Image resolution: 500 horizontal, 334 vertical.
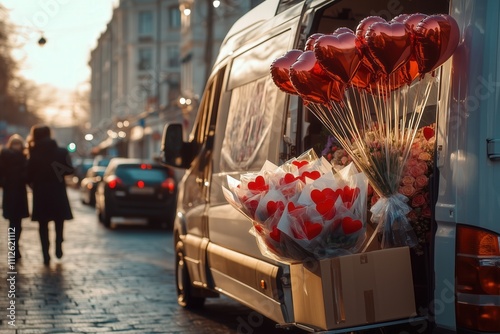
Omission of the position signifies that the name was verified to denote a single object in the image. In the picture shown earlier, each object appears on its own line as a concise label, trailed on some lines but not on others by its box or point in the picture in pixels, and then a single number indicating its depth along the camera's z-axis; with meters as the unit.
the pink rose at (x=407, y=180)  5.23
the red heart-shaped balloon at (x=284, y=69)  5.89
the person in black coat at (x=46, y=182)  13.84
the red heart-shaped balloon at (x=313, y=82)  5.56
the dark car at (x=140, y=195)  22.70
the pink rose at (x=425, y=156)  5.19
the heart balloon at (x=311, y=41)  5.65
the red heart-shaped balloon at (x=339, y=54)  5.30
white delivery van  4.62
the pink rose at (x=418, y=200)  5.23
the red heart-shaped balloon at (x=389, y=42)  5.08
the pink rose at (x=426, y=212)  5.22
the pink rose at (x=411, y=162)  5.22
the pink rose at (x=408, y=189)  5.21
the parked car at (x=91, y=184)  33.25
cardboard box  5.03
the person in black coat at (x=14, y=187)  14.50
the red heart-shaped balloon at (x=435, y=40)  4.77
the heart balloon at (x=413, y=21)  5.14
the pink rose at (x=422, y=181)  5.17
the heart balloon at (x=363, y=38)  5.23
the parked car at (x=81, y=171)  54.09
